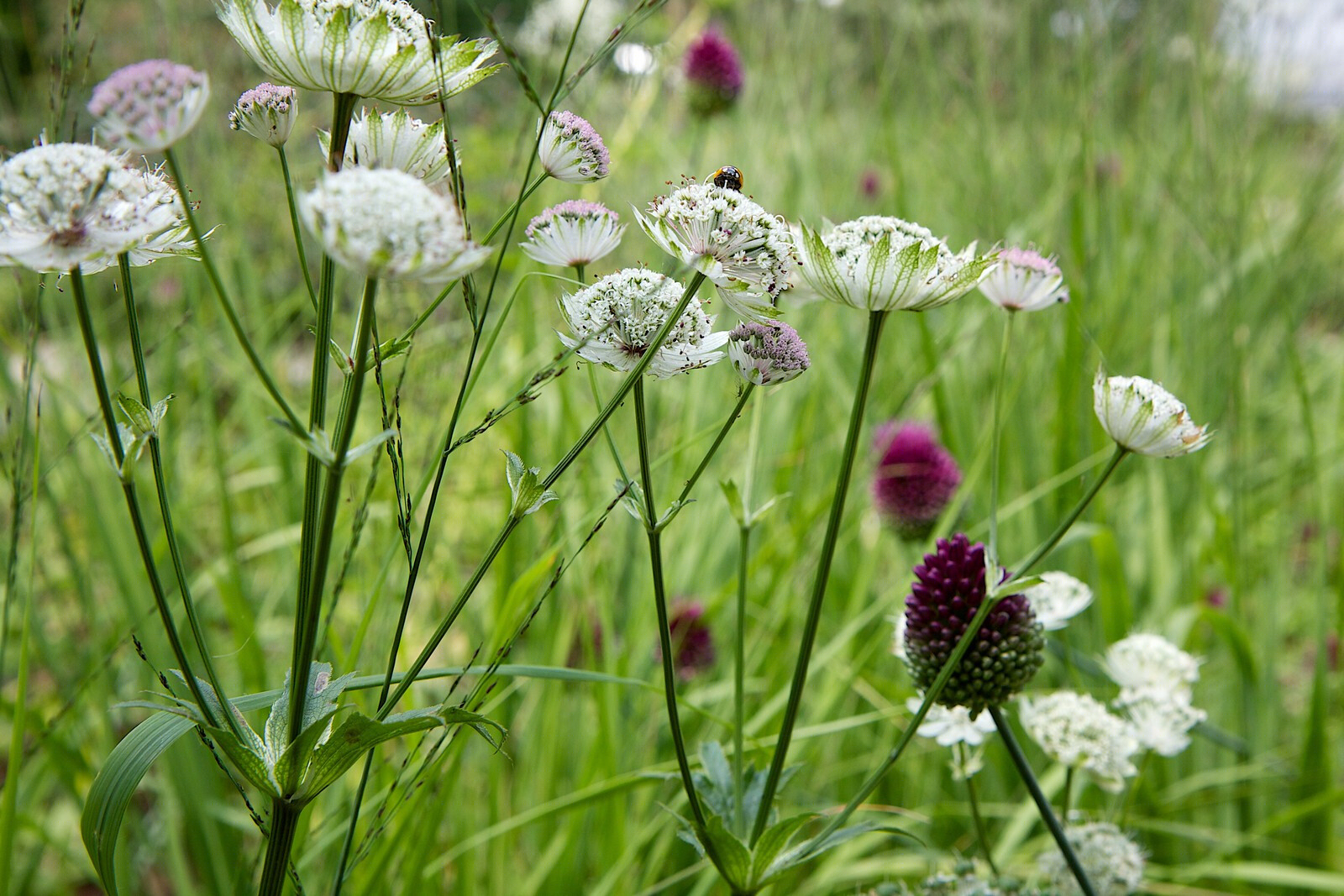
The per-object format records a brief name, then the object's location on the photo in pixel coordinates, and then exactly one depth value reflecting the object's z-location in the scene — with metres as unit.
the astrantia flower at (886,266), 0.39
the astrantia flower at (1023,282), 0.42
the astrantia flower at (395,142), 0.38
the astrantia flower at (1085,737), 0.48
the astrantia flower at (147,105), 0.33
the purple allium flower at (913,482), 0.70
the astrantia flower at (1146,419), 0.40
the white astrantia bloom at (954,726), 0.46
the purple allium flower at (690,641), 0.67
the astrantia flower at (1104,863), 0.48
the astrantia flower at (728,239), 0.37
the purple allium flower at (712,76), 1.17
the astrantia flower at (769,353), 0.39
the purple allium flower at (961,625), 0.44
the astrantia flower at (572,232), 0.40
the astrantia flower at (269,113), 0.37
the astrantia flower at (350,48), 0.36
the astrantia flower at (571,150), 0.38
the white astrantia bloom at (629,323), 0.38
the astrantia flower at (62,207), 0.34
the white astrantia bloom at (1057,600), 0.48
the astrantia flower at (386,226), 0.33
